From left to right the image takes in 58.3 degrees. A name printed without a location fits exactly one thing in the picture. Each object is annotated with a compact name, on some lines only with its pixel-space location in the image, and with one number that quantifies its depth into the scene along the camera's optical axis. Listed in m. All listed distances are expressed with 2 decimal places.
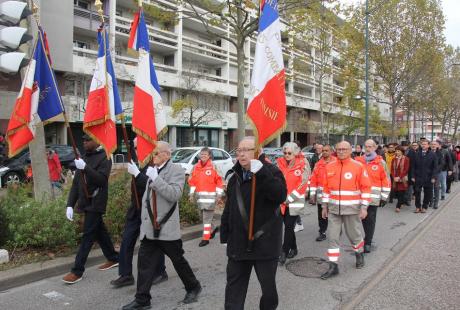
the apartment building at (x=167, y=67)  25.36
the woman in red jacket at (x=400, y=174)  11.55
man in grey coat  4.27
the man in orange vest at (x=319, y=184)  7.79
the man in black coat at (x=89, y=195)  5.20
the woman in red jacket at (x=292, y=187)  6.21
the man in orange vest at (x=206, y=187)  7.41
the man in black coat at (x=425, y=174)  11.33
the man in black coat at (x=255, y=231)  3.45
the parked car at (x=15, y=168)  15.32
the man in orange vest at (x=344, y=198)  5.60
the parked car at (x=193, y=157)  15.30
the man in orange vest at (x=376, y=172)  7.51
